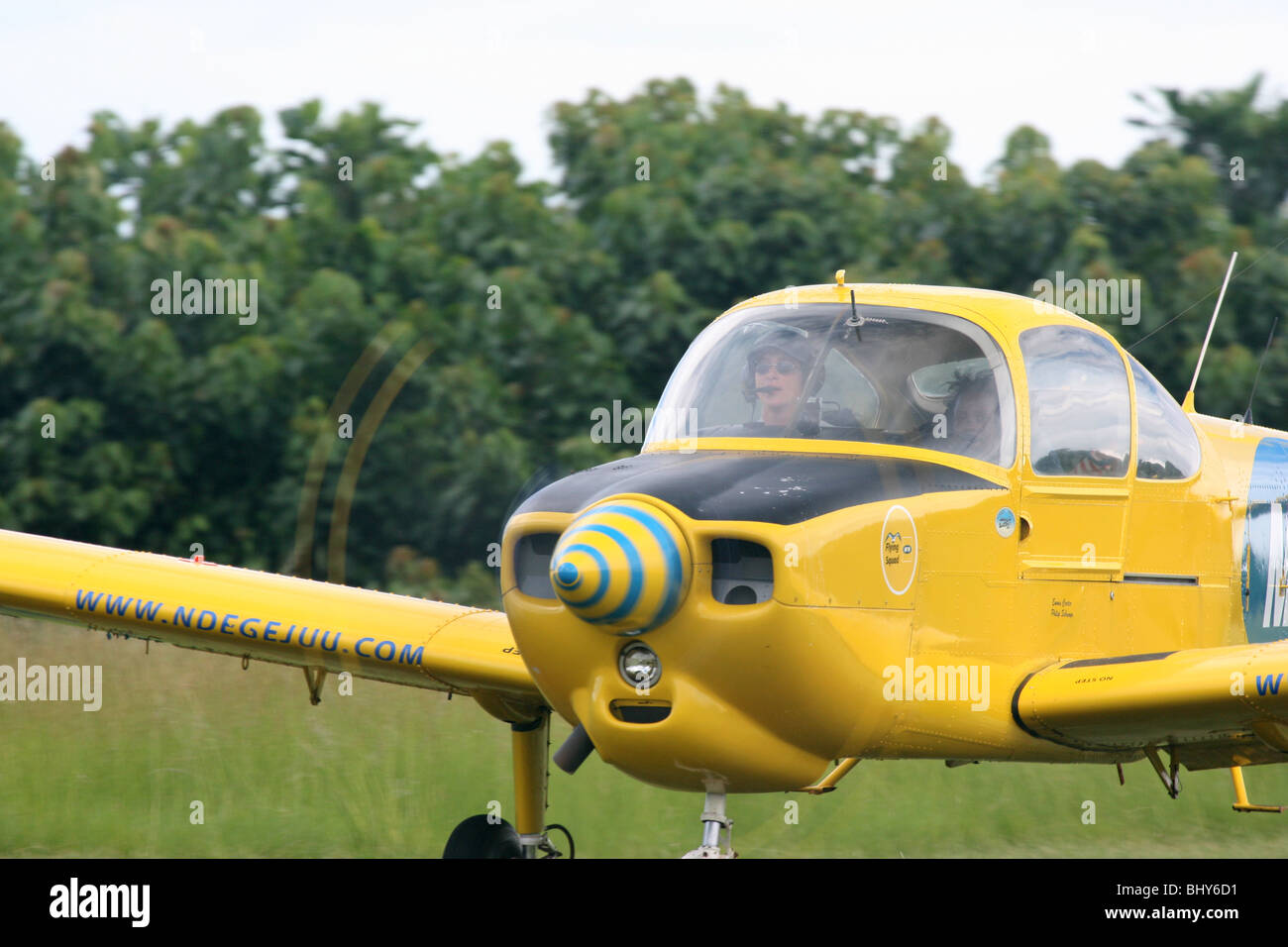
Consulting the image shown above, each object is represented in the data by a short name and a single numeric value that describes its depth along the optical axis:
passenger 11.98
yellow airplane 10.58
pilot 12.11
